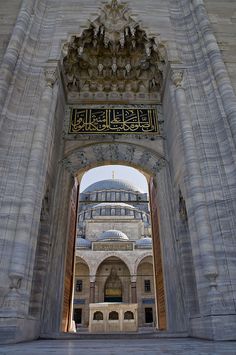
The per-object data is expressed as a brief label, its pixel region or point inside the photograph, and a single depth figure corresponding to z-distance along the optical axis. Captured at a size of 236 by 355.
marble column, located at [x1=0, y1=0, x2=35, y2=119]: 5.42
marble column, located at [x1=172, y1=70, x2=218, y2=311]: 4.08
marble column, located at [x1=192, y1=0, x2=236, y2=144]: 5.23
